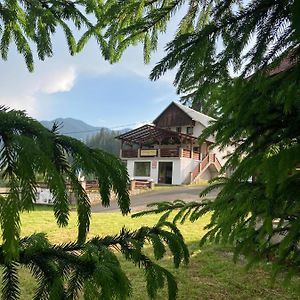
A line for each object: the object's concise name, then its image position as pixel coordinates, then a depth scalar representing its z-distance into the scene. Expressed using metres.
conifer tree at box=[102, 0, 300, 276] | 2.30
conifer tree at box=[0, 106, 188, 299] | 0.96
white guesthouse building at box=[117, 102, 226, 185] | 33.28
